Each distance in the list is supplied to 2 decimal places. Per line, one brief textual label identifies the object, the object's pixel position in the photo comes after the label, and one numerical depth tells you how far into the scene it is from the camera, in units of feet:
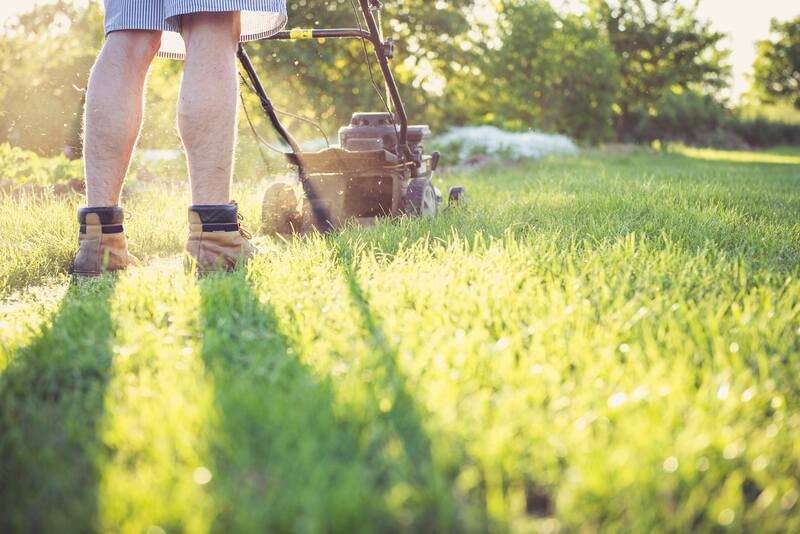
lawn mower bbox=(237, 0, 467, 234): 10.29
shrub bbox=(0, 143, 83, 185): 14.93
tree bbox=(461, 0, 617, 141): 50.08
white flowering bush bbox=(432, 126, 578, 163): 31.01
